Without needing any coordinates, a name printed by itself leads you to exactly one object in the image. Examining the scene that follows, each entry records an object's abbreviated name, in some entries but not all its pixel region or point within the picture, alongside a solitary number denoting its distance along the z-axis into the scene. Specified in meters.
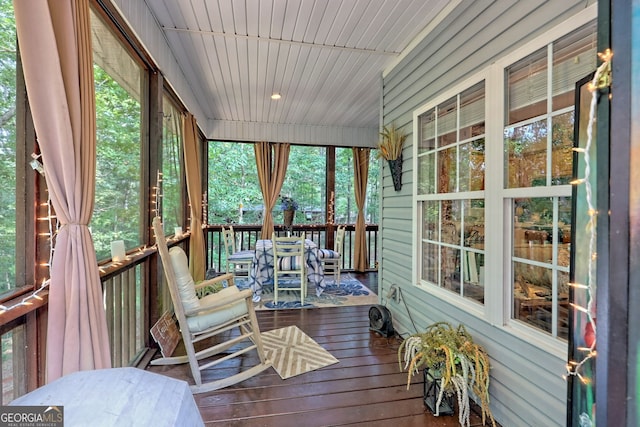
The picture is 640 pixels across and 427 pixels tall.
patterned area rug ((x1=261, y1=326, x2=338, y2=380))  2.40
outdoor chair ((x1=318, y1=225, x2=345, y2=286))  4.96
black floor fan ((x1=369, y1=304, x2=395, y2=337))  2.99
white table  0.77
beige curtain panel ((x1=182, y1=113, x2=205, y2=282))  3.94
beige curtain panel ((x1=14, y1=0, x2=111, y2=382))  1.20
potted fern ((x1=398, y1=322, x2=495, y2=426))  1.73
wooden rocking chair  2.12
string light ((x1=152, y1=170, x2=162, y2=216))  2.64
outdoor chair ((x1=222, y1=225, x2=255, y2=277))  4.52
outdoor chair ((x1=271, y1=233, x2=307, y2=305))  3.91
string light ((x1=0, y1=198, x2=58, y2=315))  1.25
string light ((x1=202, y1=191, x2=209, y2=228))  5.60
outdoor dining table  4.04
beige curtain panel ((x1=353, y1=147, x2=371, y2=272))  6.04
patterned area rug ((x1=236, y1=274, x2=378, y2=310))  3.96
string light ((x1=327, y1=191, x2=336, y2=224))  6.10
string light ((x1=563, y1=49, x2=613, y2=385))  0.57
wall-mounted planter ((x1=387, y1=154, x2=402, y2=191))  3.05
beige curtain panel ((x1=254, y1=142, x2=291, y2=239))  5.79
